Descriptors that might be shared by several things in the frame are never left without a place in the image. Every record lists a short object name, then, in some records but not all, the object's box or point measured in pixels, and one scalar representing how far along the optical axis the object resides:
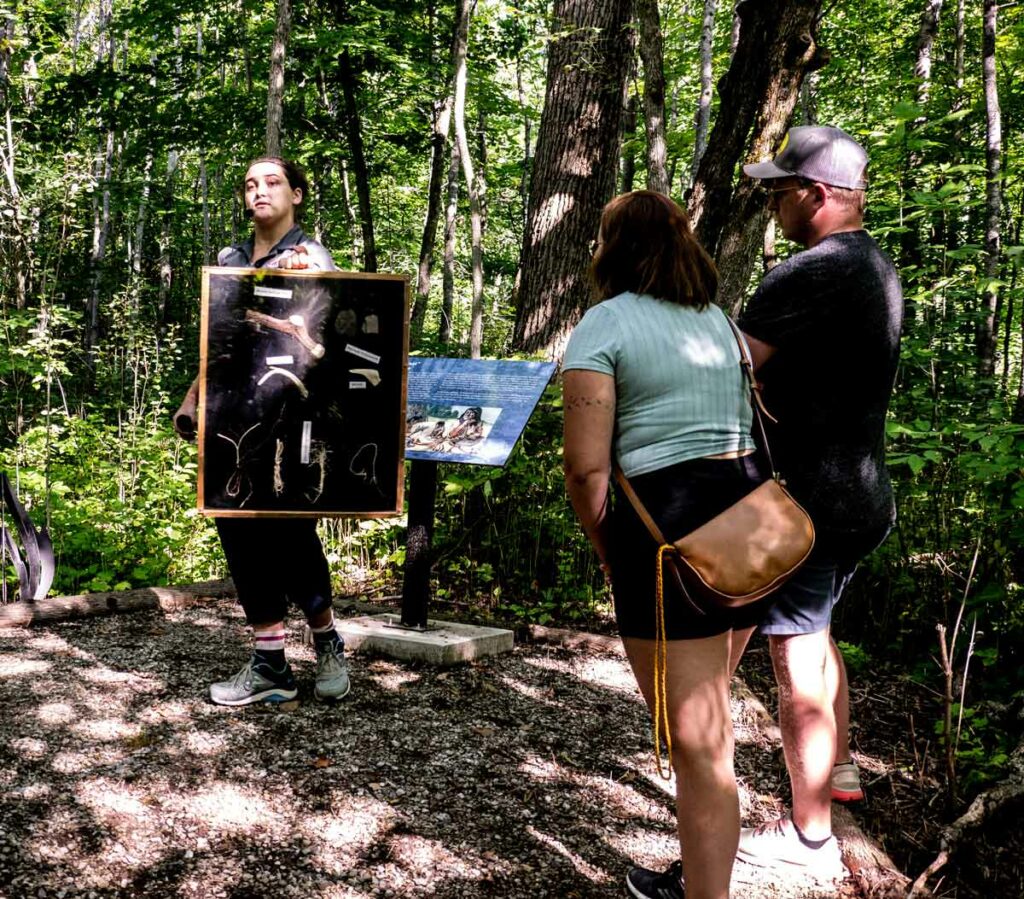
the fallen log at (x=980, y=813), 2.47
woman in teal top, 1.83
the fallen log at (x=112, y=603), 4.66
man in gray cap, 2.23
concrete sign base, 4.32
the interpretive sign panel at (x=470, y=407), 4.28
